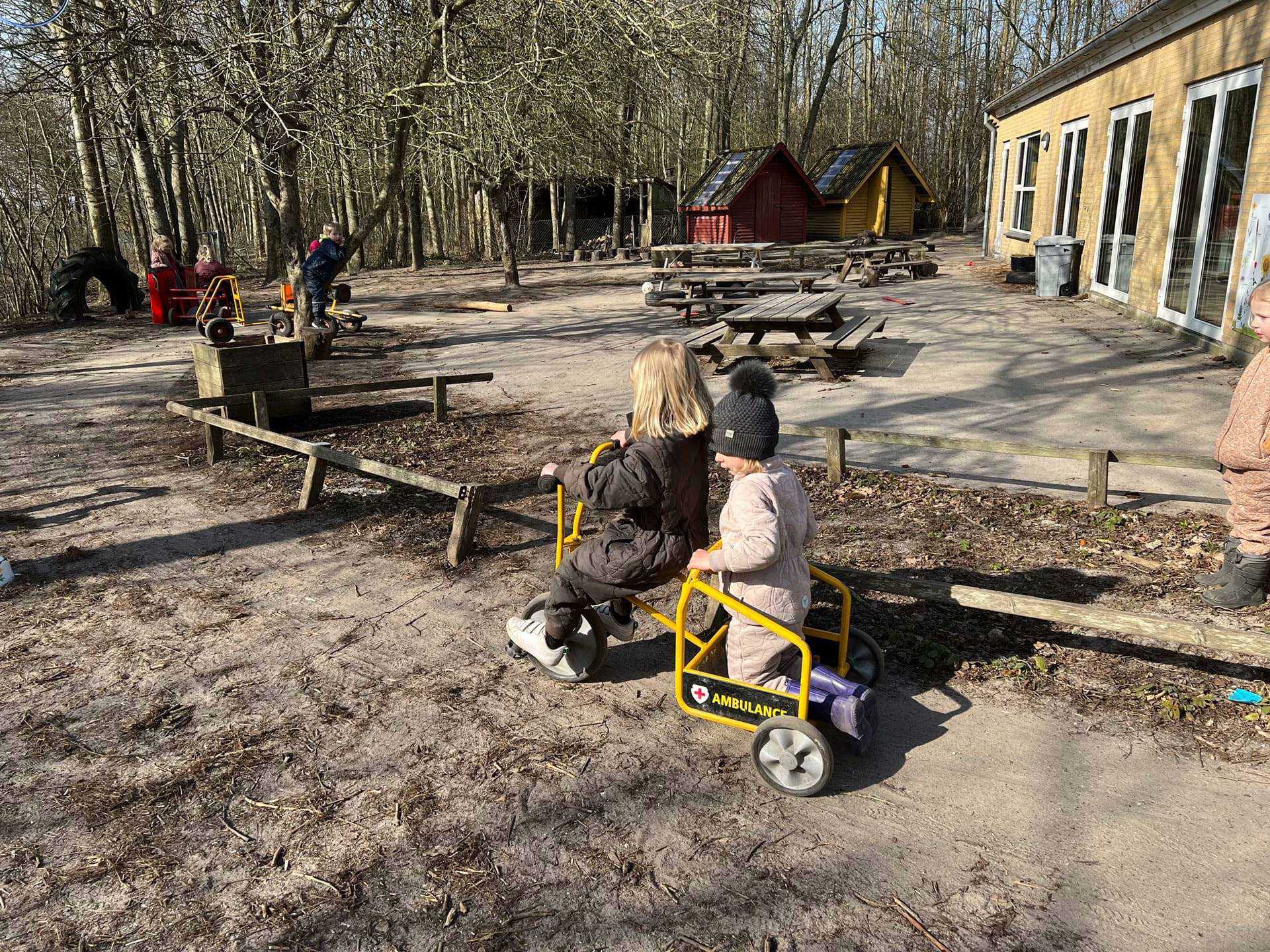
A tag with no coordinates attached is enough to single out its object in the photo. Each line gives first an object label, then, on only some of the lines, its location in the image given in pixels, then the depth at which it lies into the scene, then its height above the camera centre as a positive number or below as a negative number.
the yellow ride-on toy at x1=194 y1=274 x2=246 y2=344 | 14.88 -0.93
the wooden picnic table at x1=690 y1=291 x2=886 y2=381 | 10.30 -1.19
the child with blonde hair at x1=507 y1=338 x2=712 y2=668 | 3.31 -0.93
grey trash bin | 16.61 -0.72
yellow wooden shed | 35.28 +1.64
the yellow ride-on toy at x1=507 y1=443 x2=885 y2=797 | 3.05 -1.65
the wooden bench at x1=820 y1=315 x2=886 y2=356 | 10.09 -1.22
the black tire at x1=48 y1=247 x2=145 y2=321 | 17.36 -0.54
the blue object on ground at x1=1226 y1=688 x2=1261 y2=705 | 3.57 -1.87
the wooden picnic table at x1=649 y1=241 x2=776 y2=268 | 22.62 -0.38
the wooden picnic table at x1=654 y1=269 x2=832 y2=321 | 15.13 -1.00
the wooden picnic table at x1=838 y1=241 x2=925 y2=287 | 21.43 -0.76
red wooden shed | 30.38 +1.24
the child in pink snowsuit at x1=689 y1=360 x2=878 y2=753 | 3.08 -1.08
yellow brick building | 10.14 +0.86
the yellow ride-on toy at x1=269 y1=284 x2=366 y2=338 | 13.70 -1.11
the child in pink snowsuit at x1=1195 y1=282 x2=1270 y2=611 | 3.94 -1.18
